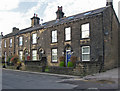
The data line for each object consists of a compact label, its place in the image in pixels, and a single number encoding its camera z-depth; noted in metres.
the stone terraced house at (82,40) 16.19
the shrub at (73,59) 17.53
